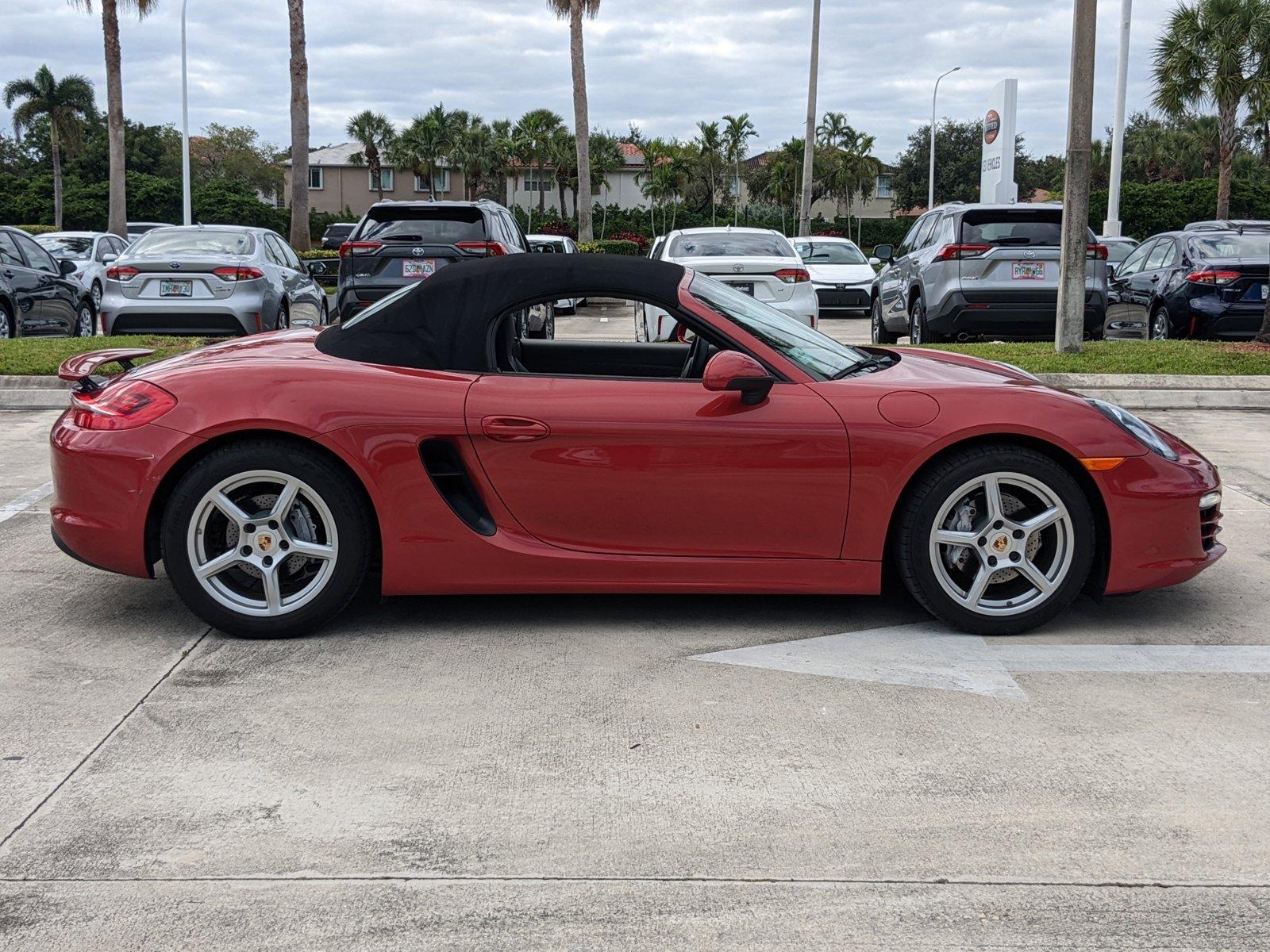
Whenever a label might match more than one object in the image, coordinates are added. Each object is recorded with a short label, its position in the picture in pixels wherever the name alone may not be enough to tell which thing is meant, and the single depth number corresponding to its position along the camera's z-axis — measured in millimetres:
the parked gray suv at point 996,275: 13086
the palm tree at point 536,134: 80688
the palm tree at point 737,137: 82688
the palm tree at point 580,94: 35750
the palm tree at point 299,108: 29266
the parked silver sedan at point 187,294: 13195
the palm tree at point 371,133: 77375
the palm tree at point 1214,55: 33000
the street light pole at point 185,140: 38469
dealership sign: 27328
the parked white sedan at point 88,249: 20750
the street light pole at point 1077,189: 12125
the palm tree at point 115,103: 32719
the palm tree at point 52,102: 67875
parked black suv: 13156
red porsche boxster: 4516
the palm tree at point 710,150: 83875
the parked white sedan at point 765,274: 12375
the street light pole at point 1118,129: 32625
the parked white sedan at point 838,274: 22562
